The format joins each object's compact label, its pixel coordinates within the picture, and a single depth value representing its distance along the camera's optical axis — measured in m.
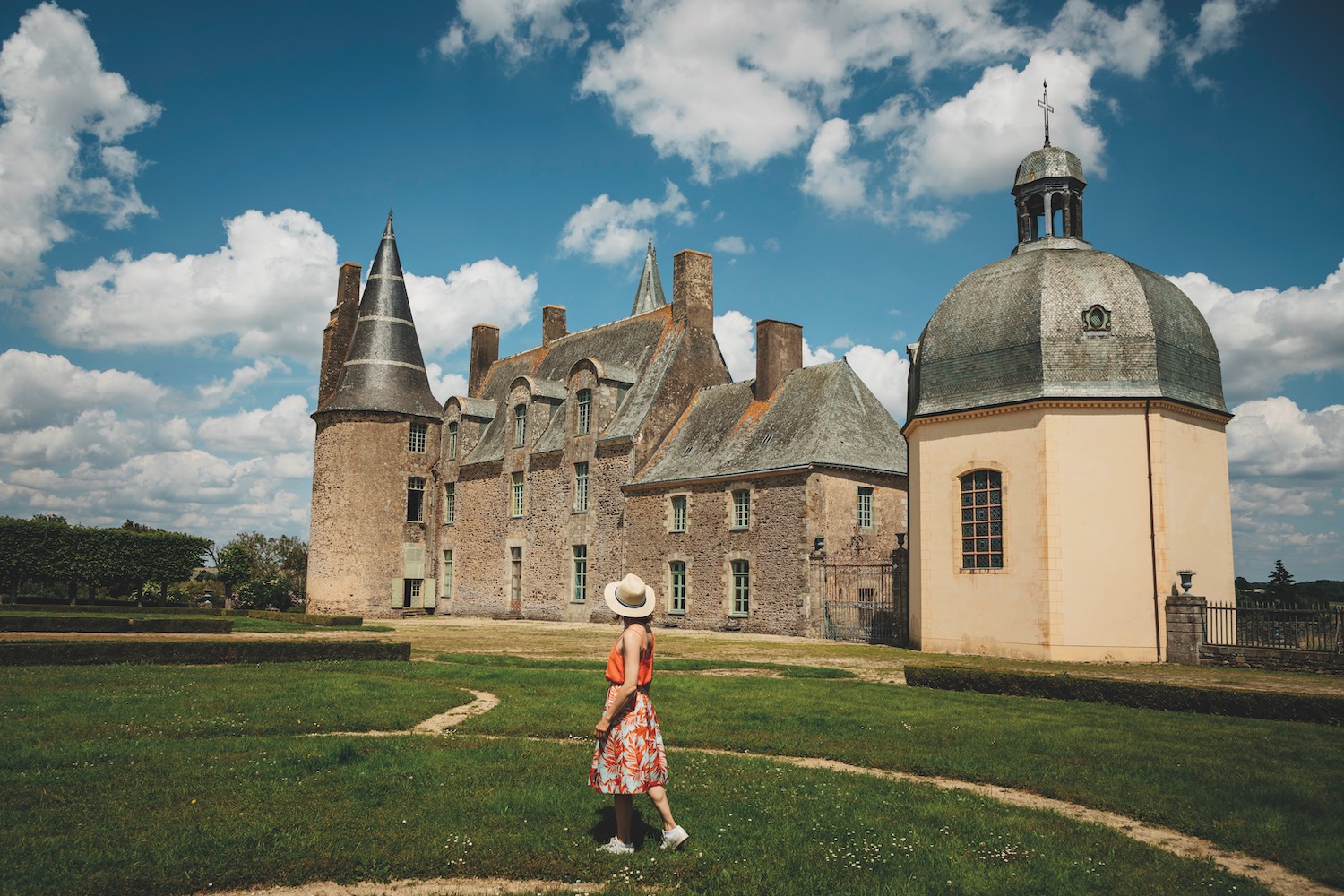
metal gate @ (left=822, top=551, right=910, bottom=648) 24.19
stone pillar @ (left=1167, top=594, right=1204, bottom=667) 18.23
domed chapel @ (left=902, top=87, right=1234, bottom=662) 19.05
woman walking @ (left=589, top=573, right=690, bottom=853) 5.79
